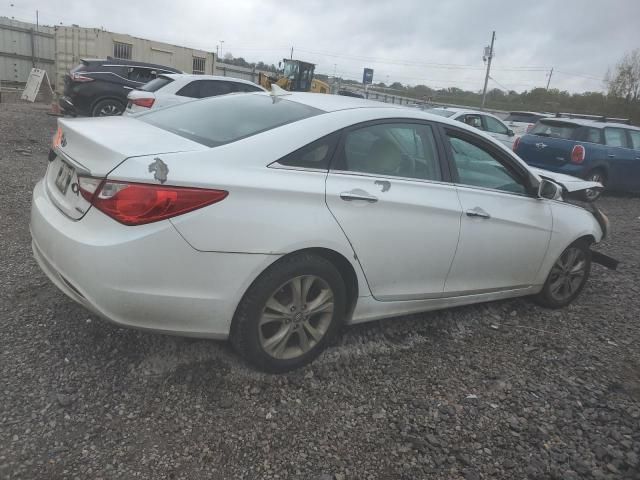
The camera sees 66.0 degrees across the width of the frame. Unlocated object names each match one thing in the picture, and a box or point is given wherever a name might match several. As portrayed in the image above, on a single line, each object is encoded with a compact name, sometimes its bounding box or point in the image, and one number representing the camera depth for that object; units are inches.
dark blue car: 388.5
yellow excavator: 884.0
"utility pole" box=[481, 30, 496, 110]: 1419.8
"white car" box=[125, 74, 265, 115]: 346.3
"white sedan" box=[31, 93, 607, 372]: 88.0
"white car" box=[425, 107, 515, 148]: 450.6
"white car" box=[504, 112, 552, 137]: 683.4
